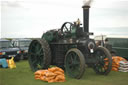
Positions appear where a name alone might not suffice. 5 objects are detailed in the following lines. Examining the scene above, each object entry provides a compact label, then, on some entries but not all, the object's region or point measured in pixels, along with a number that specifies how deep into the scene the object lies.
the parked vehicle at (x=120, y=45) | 11.91
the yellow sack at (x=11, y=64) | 8.92
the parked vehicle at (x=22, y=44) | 12.37
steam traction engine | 6.82
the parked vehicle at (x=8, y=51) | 10.66
